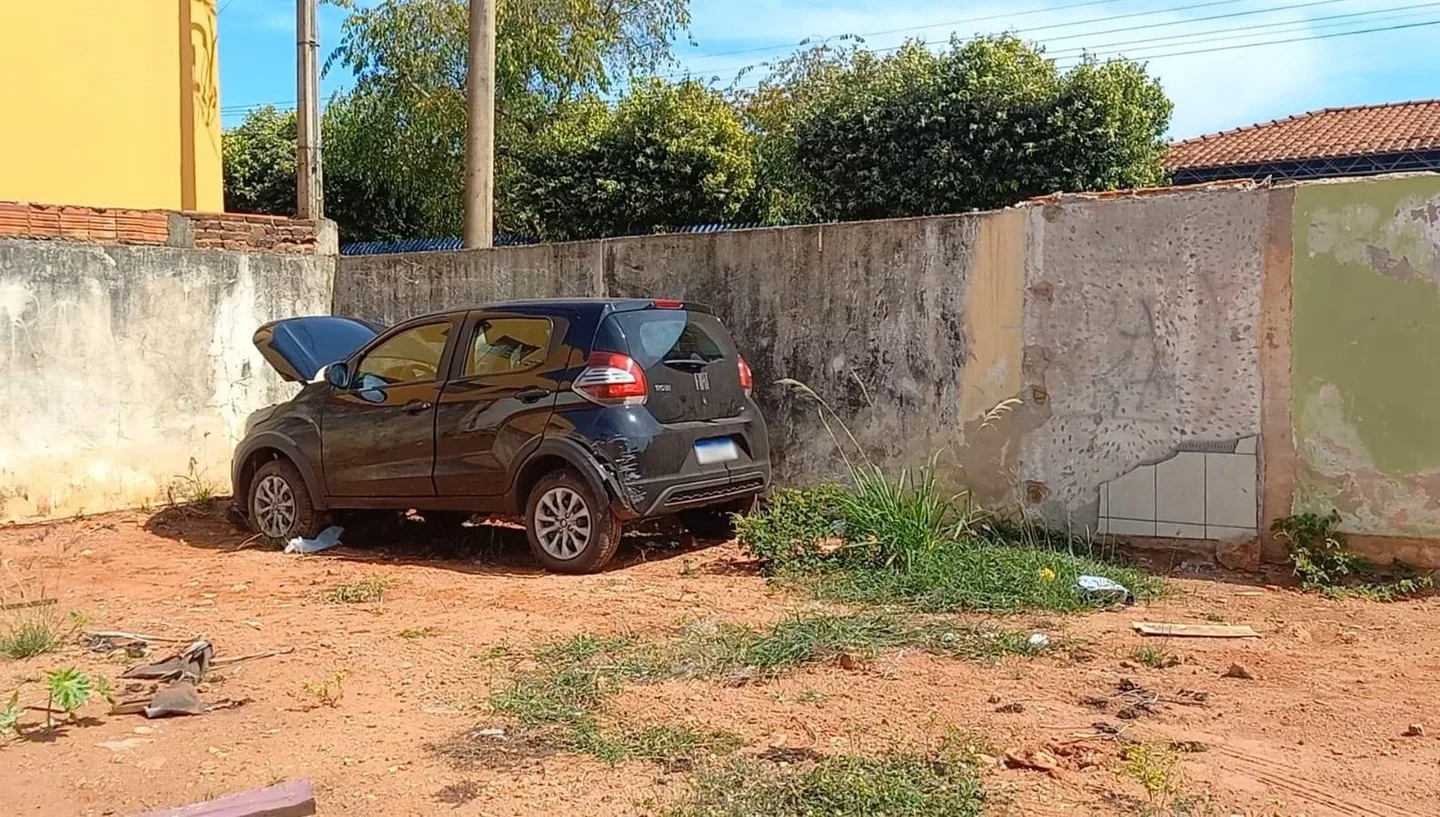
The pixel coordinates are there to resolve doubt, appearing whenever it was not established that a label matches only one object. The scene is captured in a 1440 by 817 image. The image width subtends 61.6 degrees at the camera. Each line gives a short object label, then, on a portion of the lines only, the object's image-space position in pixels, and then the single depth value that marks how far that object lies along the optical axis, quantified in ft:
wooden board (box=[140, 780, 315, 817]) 11.84
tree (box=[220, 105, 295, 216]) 73.10
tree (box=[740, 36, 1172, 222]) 50.75
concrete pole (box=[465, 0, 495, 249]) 38.91
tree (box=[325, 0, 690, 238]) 61.77
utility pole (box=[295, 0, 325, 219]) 38.58
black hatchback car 23.16
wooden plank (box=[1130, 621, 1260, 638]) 18.56
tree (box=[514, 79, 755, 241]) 54.08
